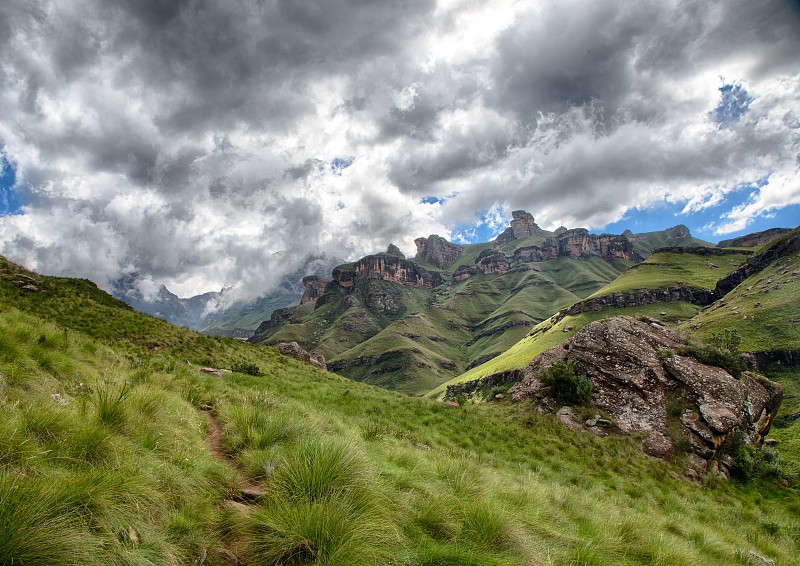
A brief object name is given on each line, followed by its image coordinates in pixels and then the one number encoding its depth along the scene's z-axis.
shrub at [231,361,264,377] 20.06
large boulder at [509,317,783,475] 17.70
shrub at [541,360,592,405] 20.05
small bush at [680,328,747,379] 21.48
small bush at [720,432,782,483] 16.94
